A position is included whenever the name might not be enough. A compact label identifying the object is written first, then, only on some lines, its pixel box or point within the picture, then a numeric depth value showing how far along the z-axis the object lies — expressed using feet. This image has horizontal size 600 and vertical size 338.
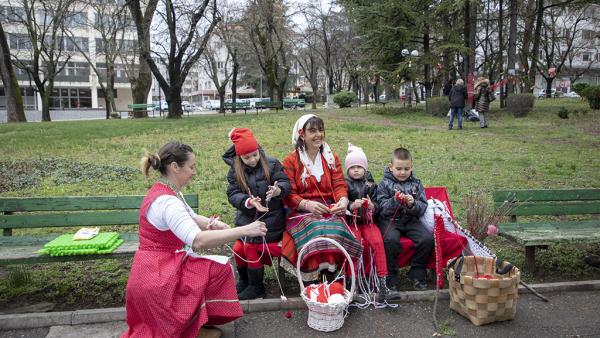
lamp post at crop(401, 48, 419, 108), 71.22
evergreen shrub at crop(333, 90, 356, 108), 115.34
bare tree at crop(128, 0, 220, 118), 74.54
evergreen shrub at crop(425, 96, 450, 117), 68.23
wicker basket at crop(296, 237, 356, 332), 11.82
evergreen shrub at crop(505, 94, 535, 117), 65.77
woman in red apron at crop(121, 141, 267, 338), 10.11
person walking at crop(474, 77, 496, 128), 54.70
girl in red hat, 13.53
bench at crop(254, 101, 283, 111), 99.50
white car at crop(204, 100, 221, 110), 191.63
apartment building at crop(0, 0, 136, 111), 188.15
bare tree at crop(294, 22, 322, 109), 151.96
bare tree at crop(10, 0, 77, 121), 96.43
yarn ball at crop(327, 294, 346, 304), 11.93
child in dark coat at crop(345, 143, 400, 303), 13.65
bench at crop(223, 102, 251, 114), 106.01
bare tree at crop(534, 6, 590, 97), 145.38
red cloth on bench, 14.52
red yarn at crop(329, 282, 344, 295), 12.44
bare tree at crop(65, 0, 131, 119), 109.09
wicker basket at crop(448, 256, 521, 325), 12.00
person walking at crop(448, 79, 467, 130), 52.34
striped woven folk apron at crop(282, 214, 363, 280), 12.72
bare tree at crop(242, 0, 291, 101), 98.32
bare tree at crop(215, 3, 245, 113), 106.22
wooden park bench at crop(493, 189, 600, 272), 14.75
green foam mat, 12.76
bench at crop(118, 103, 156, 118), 94.99
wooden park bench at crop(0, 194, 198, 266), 14.32
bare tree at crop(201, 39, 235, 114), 135.64
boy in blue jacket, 14.21
